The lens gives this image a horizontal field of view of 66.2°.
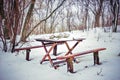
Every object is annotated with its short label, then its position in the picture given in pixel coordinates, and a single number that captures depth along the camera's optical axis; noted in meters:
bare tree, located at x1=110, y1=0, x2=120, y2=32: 8.07
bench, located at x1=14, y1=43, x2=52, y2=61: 3.60
